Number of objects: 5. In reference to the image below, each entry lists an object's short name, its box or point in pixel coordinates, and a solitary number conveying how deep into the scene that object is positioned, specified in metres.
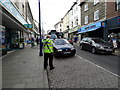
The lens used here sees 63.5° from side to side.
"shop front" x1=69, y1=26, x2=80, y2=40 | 26.26
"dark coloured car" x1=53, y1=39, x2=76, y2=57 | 7.39
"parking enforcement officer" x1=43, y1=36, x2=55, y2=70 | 4.89
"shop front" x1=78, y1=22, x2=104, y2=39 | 15.59
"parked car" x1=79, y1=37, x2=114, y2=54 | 8.59
